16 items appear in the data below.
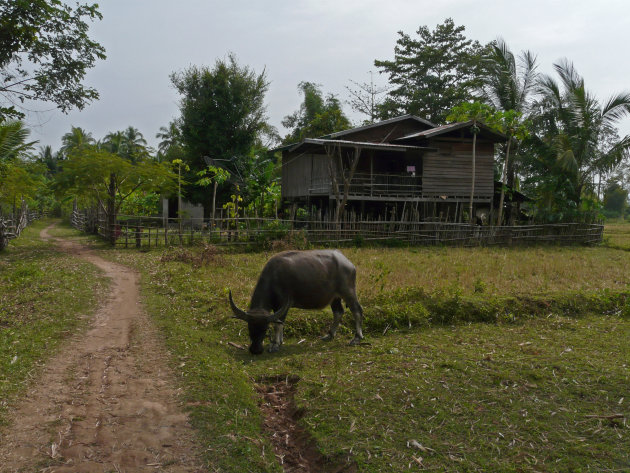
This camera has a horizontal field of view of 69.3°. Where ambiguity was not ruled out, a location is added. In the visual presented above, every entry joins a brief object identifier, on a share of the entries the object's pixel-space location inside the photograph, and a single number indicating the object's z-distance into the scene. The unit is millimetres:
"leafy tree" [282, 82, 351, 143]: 31734
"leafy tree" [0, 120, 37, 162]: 14957
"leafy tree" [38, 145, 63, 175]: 53469
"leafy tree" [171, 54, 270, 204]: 29250
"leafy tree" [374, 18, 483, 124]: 32906
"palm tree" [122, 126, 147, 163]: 46906
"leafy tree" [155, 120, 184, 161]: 32606
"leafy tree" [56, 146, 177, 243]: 17906
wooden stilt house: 22422
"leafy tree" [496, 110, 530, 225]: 22248
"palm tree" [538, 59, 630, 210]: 24422
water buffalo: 6324
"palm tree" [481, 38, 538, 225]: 25125
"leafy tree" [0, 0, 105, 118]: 10680
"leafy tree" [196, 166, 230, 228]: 21688
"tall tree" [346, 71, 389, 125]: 35812
